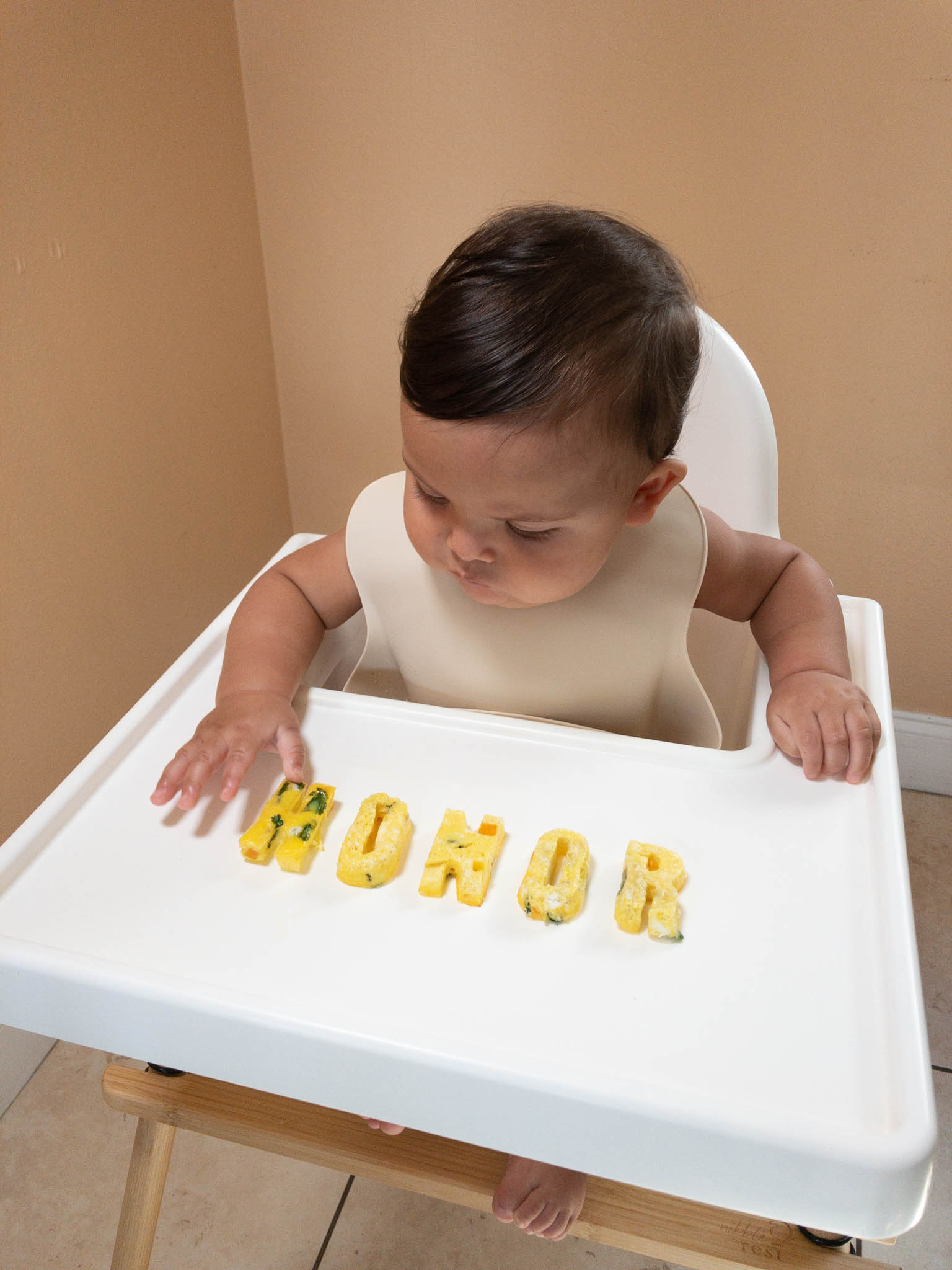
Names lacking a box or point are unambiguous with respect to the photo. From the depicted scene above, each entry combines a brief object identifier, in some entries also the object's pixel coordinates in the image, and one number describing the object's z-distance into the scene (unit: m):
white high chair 0.38
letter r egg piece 0.45
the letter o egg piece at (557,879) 0.45
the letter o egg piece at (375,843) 0.47
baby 0.53
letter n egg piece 0.47
